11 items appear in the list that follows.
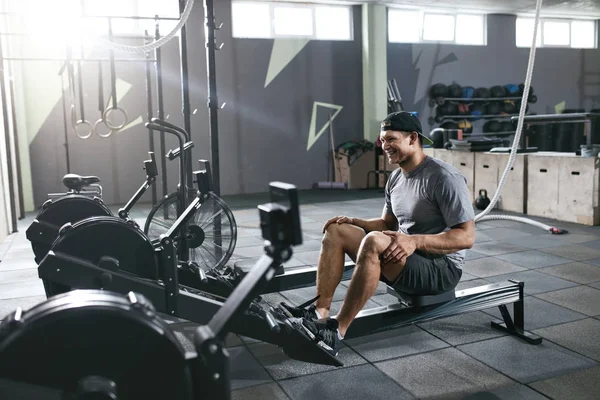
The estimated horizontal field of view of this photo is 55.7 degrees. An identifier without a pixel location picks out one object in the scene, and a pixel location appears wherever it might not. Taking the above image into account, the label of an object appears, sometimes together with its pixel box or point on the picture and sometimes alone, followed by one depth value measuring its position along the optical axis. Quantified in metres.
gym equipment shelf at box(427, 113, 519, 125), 10.26
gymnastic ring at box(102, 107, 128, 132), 4.92
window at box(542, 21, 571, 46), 11.38
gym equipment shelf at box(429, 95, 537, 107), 10.11
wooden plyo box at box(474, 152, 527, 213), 6.30
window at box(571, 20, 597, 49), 11.69
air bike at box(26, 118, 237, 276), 3.36
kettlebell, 6.50
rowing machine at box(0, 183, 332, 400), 1.27
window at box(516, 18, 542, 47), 11.02
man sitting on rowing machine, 2.35
